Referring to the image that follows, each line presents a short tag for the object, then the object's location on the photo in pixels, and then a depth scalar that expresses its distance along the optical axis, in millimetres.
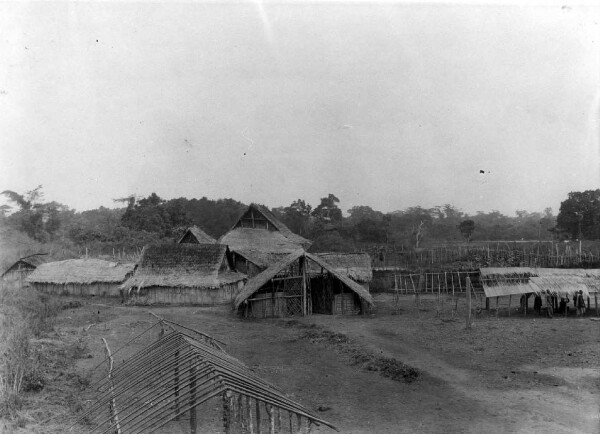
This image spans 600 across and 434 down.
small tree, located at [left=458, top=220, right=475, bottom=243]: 45344
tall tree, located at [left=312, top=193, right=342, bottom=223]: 54938
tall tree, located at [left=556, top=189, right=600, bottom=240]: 39500
